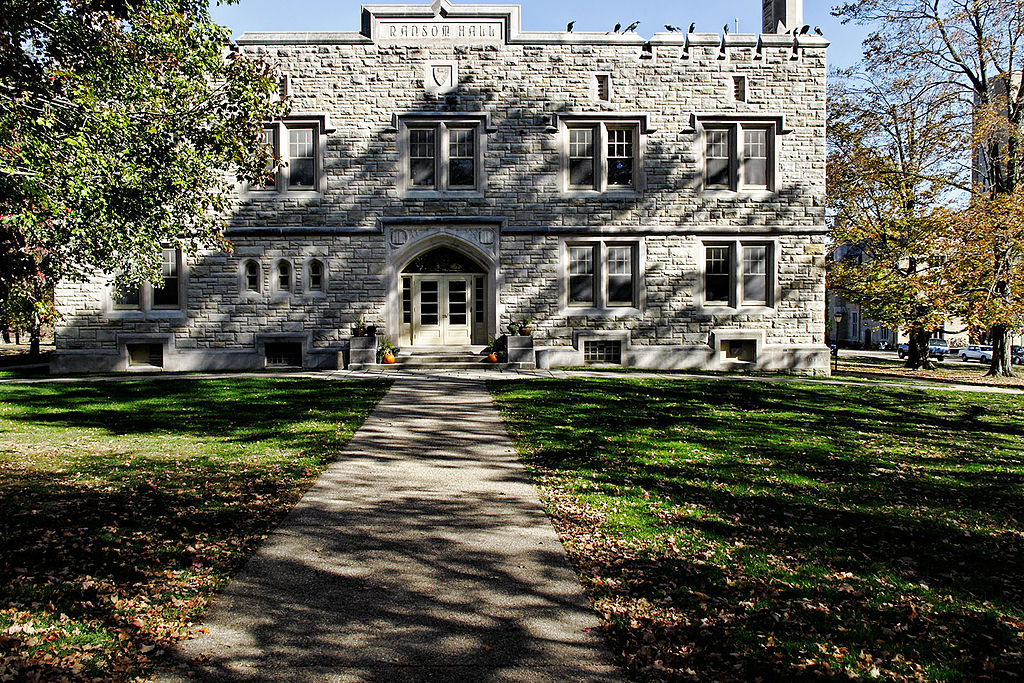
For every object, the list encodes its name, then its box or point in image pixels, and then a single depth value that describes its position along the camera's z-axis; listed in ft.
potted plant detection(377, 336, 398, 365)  60.08
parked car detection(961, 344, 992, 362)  139.03
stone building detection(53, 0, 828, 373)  63.52
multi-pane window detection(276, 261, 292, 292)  63.93
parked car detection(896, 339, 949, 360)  145.38
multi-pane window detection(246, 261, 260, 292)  63.91
